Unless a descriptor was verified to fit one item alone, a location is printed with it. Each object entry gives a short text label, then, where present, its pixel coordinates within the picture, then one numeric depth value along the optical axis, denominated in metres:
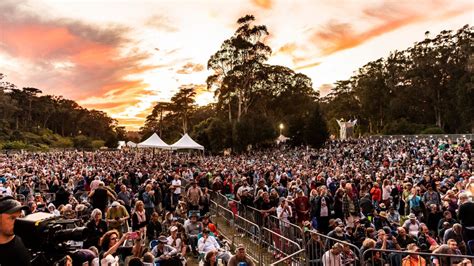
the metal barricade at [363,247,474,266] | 6.18
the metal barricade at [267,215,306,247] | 9.23
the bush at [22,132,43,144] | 76.64
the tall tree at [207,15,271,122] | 50.50
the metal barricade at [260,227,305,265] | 8.55
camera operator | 3.06
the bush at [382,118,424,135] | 58.88
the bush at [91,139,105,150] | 91.66
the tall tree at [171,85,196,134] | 85.25
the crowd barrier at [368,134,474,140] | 32.98
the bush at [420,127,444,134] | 52.82
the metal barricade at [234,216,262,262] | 10.02
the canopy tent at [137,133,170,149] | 31.66
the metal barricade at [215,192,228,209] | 13.93
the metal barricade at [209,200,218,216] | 14.32
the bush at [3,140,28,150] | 62.44
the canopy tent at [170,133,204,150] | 30.53
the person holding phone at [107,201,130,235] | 9.30
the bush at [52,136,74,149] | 83.06
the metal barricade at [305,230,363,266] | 7.36
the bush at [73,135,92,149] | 87.95
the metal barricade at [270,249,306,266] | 7.57
